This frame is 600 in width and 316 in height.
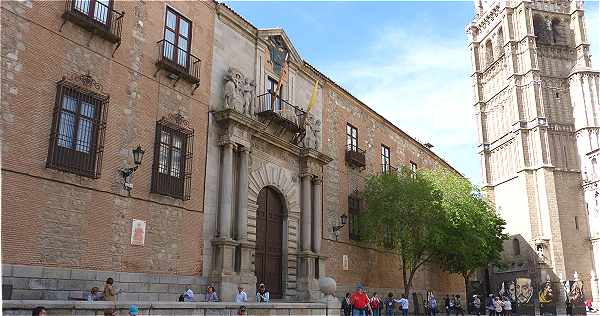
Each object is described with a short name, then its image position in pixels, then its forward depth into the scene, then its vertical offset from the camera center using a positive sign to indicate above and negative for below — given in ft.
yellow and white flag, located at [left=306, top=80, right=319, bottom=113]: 79.82 +28.78
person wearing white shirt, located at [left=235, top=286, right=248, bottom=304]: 53.26 -1.07
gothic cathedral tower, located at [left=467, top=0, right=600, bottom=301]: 174.81 +56.71
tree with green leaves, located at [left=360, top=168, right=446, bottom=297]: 85.51 +11.94
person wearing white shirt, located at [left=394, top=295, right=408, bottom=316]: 81.76 -2.86
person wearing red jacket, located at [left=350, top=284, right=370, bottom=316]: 53.42 -1.51
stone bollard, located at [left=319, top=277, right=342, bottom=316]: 57.11 -1.12
